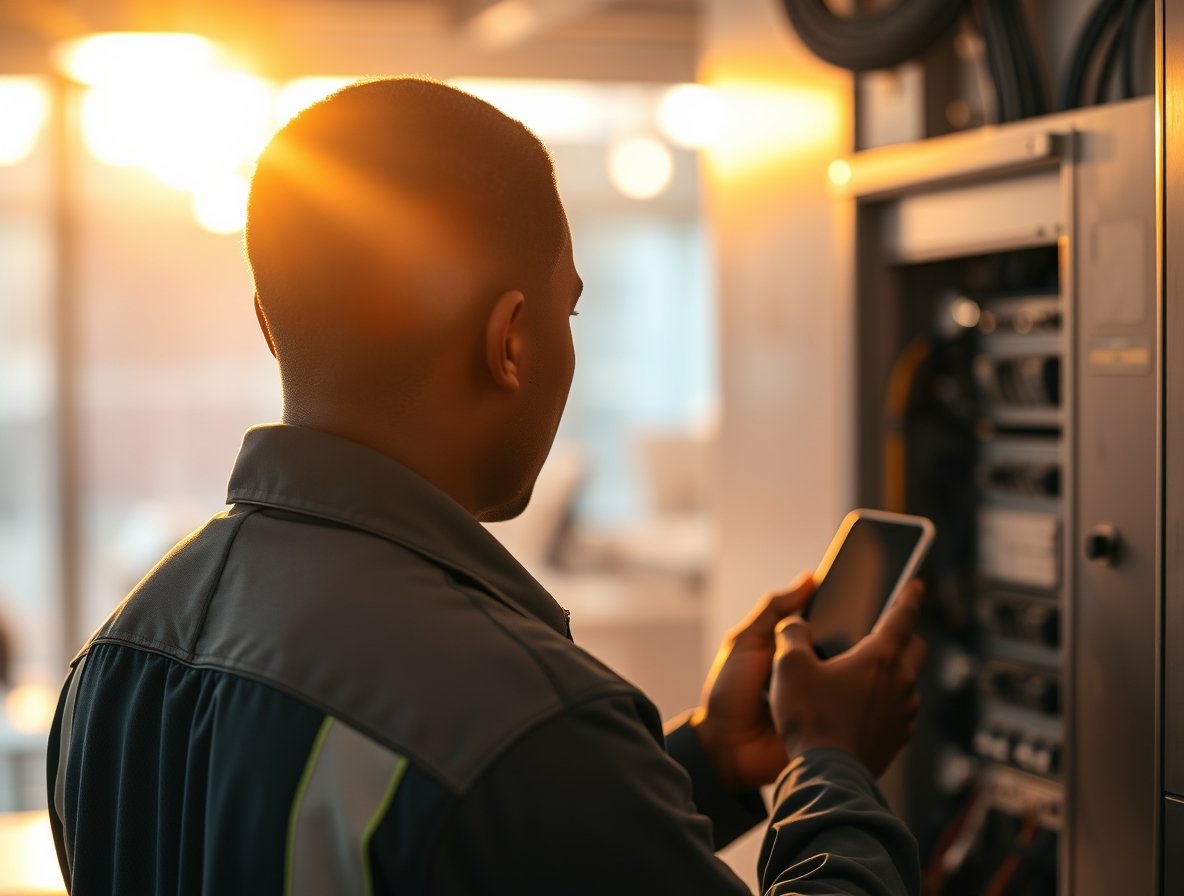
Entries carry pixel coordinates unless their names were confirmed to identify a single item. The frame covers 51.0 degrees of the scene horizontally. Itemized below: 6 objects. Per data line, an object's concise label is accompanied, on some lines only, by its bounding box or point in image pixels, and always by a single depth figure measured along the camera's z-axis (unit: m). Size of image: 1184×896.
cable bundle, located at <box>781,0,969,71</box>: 1.76
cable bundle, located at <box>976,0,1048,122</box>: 1.69
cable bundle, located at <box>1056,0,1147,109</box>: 1.53
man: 0.79
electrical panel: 1.46
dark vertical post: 5.25
